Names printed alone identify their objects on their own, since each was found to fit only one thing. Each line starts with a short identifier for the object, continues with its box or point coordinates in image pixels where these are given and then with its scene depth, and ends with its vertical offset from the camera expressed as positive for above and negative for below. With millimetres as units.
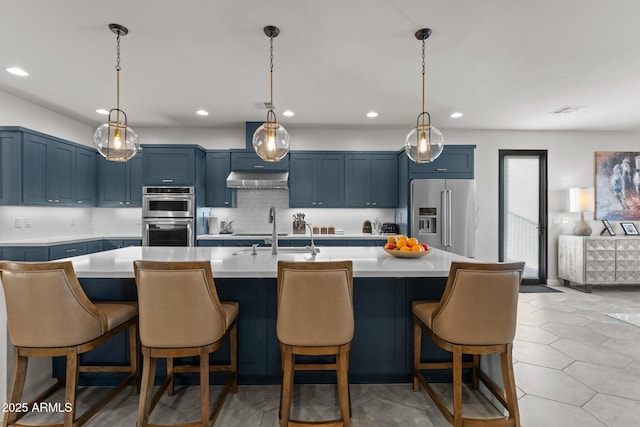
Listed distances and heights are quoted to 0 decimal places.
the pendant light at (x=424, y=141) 2564 +573
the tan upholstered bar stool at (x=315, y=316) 1682 -538
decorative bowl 2366 -293
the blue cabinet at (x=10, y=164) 3920 +589
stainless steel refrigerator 4797 -6
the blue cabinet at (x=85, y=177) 4902 +563
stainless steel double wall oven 4852 -56
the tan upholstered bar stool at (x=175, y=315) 1666 -524
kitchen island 2248 -754
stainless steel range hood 5039 +520
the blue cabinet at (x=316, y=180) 5305 +545
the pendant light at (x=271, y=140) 2461 +555
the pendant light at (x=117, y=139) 2439 +560
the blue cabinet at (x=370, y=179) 5344 +565
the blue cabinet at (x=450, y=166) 4961 +727
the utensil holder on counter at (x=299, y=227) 5445 -227
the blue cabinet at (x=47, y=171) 4062 +568
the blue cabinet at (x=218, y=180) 5254 +541
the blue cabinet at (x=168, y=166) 4914 +712
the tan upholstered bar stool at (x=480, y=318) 1711 -557
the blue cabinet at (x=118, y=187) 5297 +425
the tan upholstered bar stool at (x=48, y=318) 1658 -542
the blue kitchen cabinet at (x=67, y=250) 3988 -481
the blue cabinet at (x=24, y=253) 3822 -473
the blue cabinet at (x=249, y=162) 5137 +811
